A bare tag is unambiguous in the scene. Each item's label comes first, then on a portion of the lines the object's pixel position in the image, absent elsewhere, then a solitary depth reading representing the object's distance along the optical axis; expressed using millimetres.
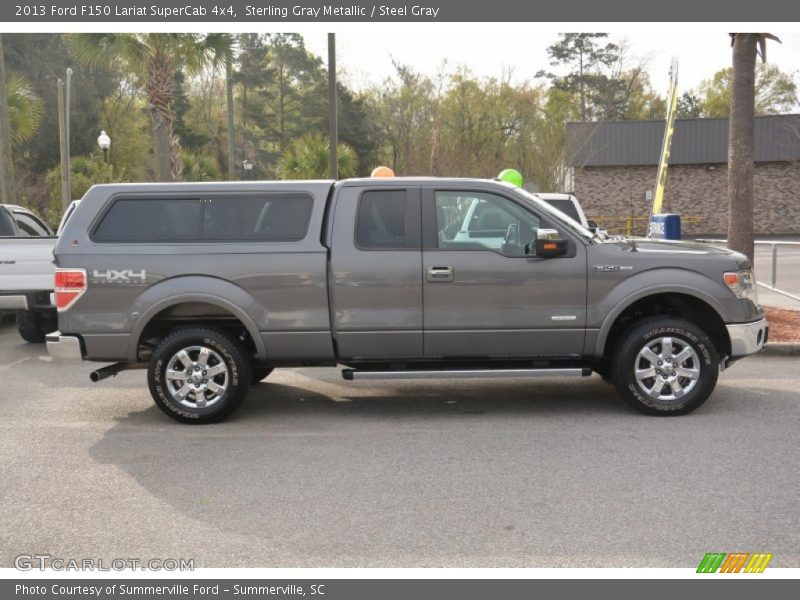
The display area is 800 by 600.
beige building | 36656
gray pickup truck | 6914
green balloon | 15323
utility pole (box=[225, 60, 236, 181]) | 46262
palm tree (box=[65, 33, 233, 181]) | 17562
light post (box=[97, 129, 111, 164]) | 30672
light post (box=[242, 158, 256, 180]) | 47906
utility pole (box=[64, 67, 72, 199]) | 26875
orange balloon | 12539
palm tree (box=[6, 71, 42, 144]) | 21922
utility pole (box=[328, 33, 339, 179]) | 17070
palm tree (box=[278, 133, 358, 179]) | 26875
